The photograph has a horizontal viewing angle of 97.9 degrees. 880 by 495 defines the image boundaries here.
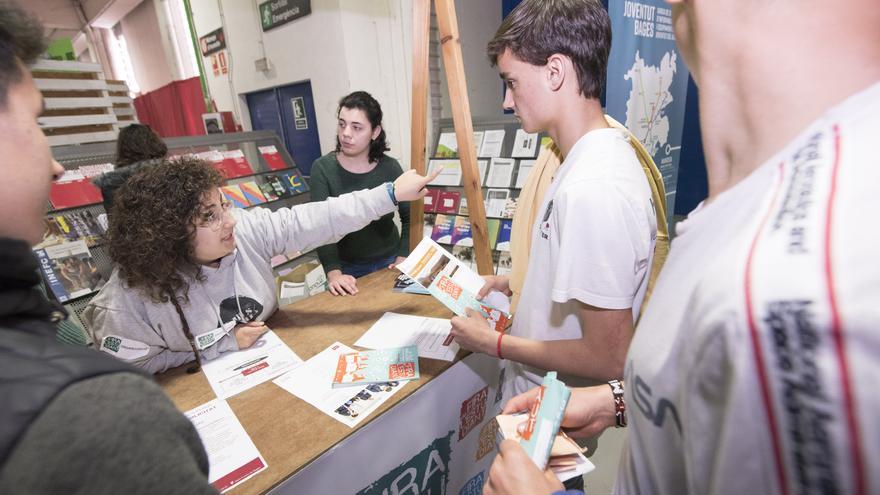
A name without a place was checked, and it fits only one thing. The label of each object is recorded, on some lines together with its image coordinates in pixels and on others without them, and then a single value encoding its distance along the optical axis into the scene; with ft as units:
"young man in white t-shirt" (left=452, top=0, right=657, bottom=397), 3.04
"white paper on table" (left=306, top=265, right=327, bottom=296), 7.85
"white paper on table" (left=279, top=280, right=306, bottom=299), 8.06
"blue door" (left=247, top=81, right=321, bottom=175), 16.12
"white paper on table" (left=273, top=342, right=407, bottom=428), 3.68
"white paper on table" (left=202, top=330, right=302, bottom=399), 4.12
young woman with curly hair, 4.26
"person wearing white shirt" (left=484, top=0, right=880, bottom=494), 0.73
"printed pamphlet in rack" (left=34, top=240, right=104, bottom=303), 6.90
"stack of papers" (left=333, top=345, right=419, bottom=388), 4.10
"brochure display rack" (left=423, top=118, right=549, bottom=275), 10.40
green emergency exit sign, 14.15
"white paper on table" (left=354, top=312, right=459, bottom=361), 4.62
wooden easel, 5.28
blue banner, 9.41
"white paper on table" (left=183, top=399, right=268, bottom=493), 3.04
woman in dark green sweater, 7.84
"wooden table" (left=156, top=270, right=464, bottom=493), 3.26
